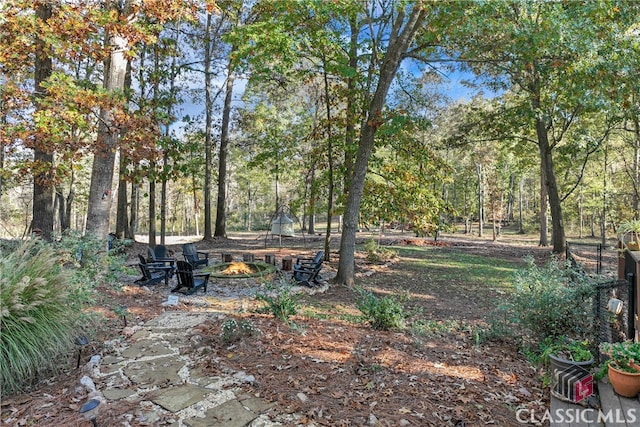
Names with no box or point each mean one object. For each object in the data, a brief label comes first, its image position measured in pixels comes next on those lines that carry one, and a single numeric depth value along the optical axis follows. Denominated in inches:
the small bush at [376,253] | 516.1
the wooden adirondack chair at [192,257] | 391.8
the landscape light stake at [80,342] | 129.1
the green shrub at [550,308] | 165.6
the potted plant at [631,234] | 187.3
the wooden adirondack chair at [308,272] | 335.0
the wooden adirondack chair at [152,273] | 303.3
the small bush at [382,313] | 191.9
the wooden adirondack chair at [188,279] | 279.9
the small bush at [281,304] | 189.2
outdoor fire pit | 334.3
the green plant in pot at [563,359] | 118.3
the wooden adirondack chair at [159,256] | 322.1
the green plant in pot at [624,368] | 115.6
